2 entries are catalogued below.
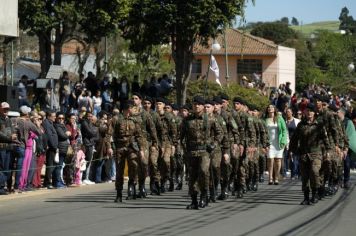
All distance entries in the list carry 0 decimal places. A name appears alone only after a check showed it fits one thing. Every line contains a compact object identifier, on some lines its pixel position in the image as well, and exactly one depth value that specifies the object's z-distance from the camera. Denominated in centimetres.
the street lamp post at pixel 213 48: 3893
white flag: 4619
